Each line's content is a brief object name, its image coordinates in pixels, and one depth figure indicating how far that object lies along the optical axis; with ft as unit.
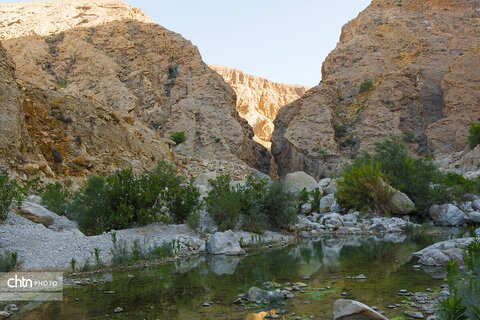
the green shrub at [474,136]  81.56
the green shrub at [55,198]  38.60
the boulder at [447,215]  45.88
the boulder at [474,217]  45.65
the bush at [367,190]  48.75
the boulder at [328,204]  53.47
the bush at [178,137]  99.55
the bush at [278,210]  41.06
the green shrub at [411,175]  50.08
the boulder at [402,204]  48.60
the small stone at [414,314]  14.29
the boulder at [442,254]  23.59
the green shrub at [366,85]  118.73
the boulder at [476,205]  50.24
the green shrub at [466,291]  11.66
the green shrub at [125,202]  33.63
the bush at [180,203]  37.29
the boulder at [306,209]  53.47
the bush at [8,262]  21.56
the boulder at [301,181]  67.26
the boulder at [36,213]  31.63
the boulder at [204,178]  68.79
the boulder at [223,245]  30.17
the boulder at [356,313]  13.21
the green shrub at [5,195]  28.94
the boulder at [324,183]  68.74
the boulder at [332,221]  44.64
